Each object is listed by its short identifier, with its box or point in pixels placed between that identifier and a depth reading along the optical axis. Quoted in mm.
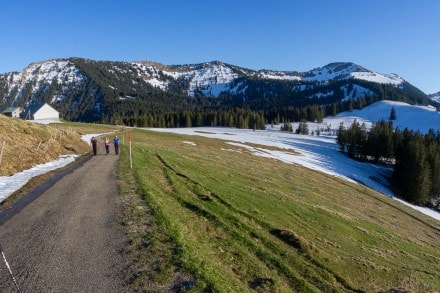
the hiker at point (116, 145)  40281
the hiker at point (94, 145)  39312
